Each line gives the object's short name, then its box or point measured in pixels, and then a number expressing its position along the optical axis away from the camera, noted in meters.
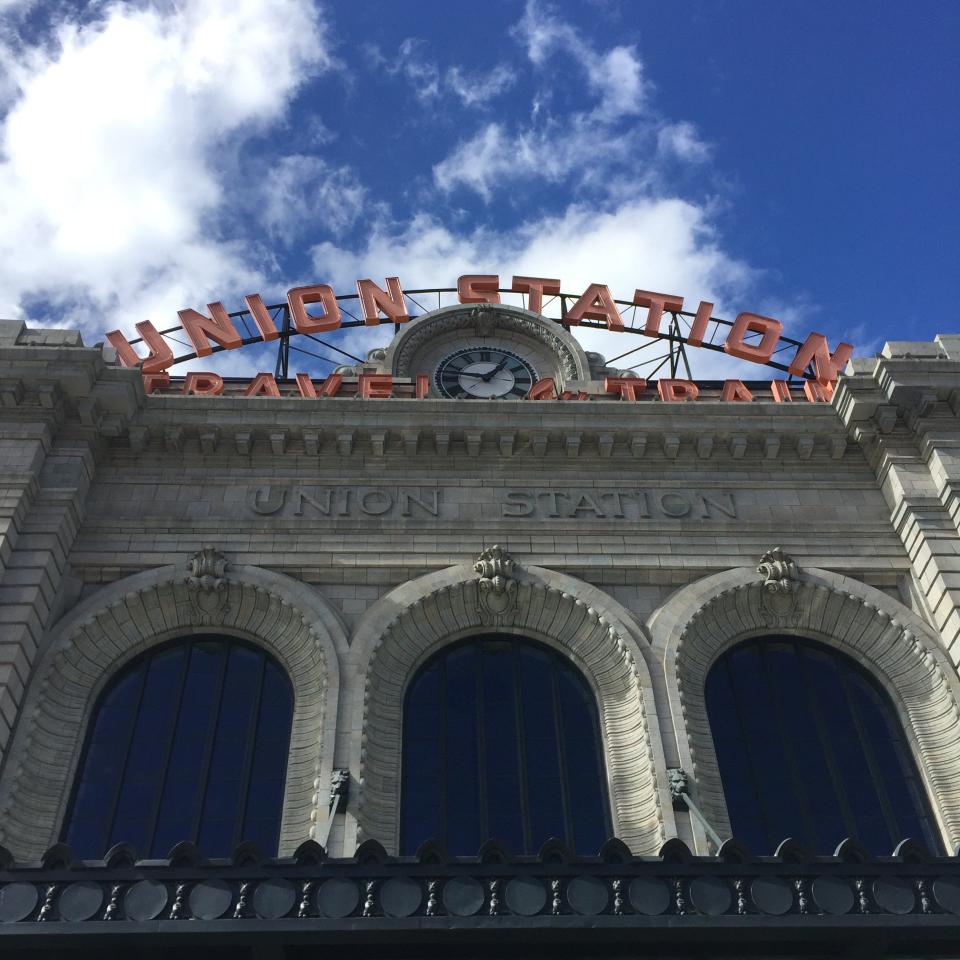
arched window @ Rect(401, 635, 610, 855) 20.09
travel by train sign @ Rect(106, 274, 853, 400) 32.25
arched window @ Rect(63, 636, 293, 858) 19.94
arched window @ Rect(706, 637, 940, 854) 20.30
